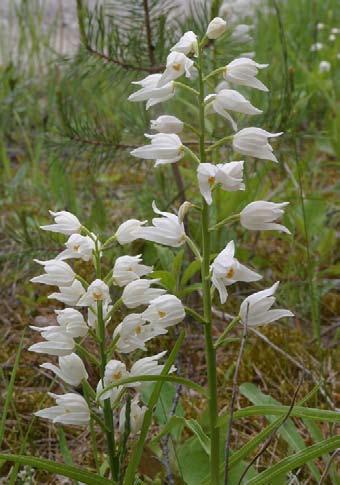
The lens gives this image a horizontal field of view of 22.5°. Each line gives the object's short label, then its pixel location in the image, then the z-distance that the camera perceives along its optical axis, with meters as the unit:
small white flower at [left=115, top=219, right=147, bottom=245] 0.29
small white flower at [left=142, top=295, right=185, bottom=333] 0.27
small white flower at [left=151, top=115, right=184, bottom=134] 0.27
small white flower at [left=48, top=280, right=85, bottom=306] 0.28
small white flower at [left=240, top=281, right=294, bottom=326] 0.27
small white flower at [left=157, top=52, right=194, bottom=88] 0.26
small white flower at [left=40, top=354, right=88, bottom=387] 0.29
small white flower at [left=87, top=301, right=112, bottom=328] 0.29
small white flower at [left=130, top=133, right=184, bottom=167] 0.27
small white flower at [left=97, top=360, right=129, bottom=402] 0.28
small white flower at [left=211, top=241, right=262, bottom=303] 0.25
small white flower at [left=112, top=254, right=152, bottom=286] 0.28
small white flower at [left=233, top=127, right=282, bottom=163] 0.26
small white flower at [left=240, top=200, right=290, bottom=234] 0.27
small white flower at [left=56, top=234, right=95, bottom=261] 0.28
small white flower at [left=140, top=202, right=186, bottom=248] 0.27
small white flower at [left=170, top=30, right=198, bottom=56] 0.26
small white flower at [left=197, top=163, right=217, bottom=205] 0.25
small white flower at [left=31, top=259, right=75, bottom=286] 0.28
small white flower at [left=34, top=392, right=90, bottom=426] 0.29
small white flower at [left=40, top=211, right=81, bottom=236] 0.29
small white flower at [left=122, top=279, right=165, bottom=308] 0.28
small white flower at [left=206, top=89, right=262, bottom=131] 0.27
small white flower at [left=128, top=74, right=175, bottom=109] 0.27
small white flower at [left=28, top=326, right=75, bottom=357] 0.28
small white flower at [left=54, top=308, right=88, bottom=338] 0.28
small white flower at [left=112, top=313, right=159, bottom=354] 0.28
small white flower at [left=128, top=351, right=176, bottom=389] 0.29
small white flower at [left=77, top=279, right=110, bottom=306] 0.27
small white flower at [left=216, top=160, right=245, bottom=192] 0.25
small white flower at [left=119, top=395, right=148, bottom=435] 0.30
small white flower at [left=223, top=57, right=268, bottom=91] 0.27
